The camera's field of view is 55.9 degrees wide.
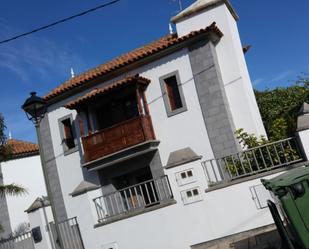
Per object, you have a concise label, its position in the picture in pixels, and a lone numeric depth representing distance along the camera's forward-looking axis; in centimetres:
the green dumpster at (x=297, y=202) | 368
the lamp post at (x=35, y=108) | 695
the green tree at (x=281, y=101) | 1631
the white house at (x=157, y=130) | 751
